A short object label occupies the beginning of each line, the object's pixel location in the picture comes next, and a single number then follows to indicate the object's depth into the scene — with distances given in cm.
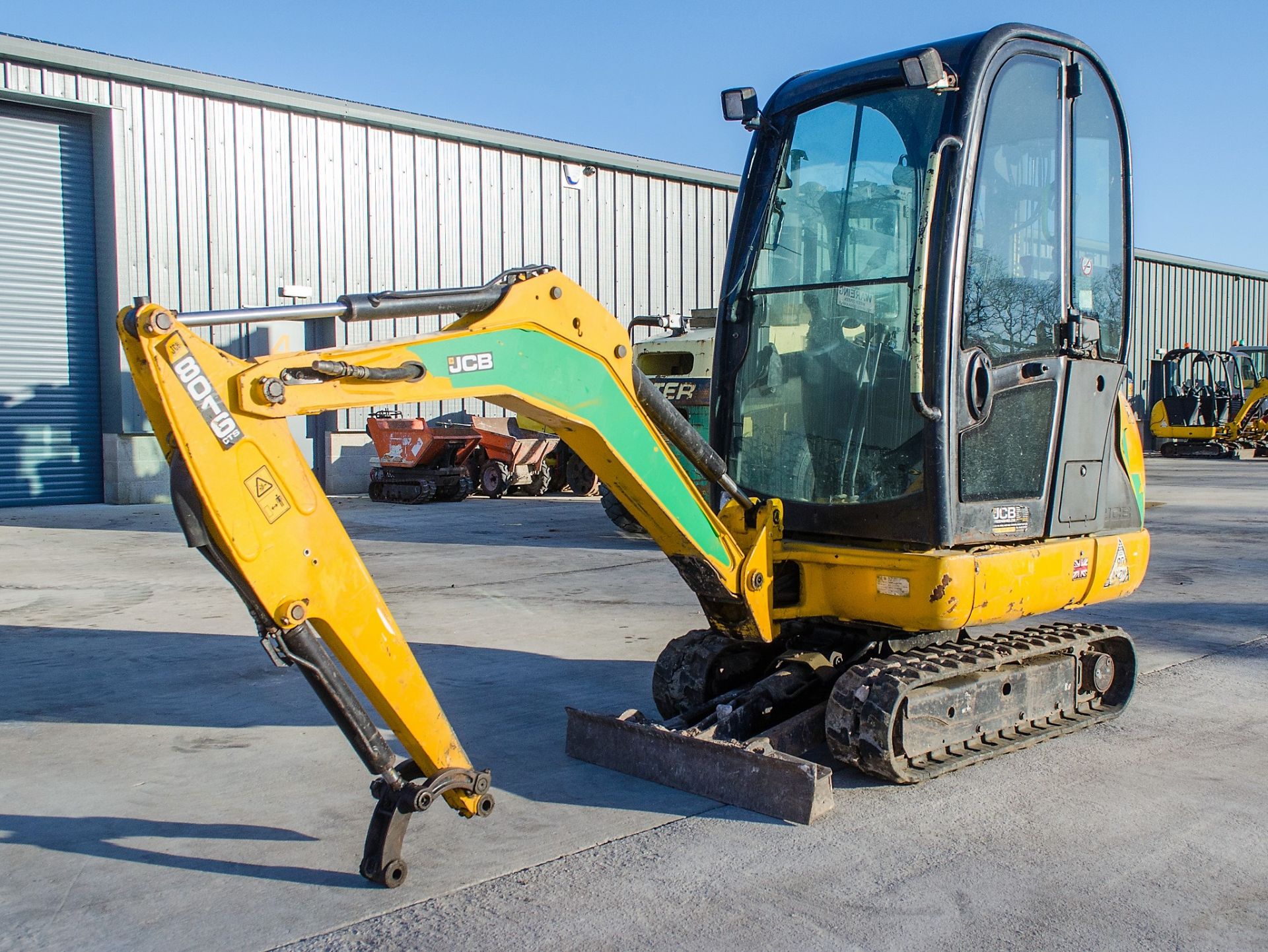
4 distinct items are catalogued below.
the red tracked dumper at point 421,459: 1830
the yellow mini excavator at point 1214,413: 3222
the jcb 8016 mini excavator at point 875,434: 418
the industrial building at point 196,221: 1745
